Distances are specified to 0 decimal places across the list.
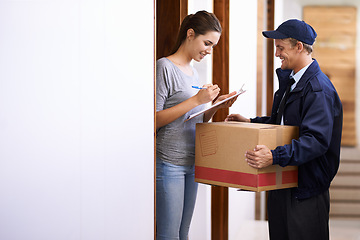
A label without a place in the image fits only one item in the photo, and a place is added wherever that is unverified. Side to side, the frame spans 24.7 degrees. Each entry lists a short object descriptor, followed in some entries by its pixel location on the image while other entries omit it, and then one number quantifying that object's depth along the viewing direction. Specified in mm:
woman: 4020
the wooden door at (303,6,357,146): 8351
